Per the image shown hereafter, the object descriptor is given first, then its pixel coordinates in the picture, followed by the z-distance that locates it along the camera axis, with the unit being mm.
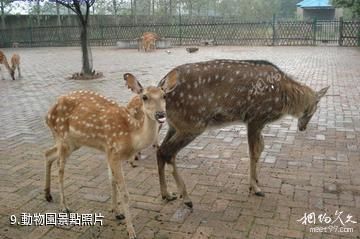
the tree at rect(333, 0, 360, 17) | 21828
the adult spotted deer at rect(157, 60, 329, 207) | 4355
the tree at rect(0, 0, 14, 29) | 30900
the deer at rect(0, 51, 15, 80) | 14258
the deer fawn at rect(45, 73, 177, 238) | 3580
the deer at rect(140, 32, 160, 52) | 24219
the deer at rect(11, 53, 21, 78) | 14250
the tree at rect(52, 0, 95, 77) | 13164
